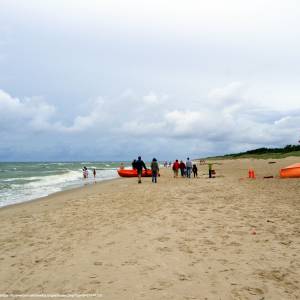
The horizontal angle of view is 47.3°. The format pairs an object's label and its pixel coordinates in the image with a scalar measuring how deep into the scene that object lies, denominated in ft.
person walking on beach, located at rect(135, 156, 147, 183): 80.64
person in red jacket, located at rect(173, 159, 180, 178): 96.27
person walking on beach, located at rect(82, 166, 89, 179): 125.59
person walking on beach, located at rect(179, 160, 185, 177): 98.81
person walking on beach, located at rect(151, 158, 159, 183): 81.20
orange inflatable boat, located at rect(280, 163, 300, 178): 72.79
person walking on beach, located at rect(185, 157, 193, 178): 93.34
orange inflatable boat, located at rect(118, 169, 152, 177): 114.42
